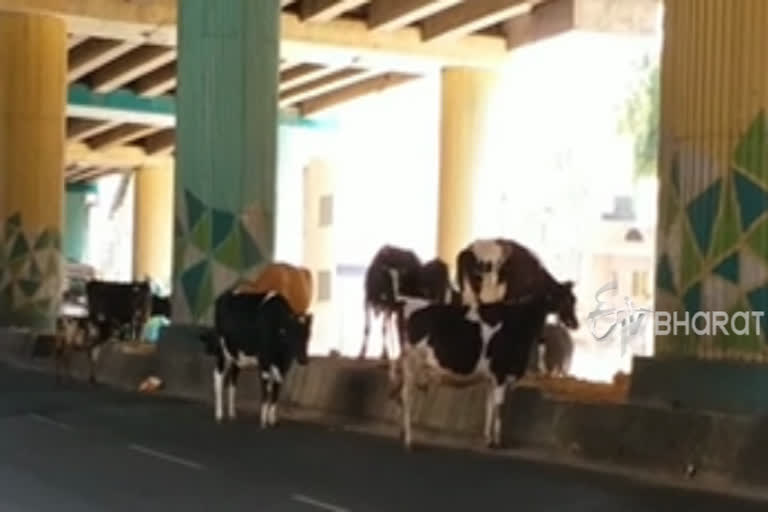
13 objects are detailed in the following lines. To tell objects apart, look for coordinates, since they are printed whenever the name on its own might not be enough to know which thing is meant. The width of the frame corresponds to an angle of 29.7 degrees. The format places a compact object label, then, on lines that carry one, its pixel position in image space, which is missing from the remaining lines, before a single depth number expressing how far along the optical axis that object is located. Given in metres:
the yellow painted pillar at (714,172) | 12.23
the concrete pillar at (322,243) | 45.22
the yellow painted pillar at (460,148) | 36.84
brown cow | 16.62
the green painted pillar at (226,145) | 20.73
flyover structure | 20.88
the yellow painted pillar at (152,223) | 60.44
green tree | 48.06
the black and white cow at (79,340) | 23.44
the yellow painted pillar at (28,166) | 31.30
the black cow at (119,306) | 24.55
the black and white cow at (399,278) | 18.38
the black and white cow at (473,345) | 13.99
